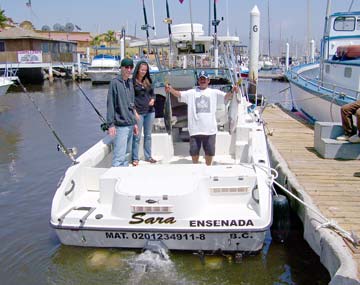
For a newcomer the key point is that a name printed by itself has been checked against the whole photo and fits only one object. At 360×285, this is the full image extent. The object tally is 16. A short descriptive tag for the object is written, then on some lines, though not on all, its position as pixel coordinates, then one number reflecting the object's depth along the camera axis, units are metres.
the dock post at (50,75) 38.52
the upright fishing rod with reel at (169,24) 9.45
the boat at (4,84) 21.41
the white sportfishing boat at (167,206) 4.76
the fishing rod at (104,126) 6.28
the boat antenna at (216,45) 9.77
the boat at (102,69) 35.75
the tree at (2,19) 43.56
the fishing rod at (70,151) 5.89
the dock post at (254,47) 14.60
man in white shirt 6.22
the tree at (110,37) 69.69
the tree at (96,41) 69.44
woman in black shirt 6.67
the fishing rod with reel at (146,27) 9.64
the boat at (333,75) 10.76
